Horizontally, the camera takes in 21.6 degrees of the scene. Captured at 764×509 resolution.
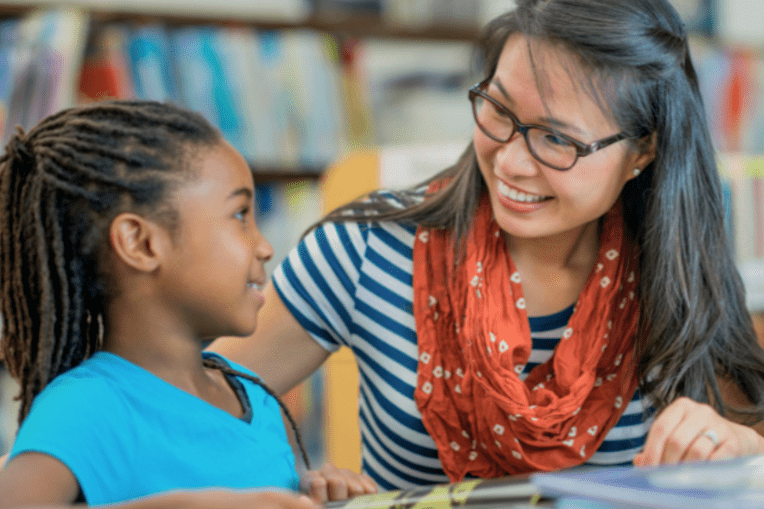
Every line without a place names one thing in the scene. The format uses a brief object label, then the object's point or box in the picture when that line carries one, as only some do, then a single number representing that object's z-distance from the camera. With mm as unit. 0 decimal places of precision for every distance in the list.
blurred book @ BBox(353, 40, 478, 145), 3281
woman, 2005
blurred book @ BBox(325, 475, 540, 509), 1654
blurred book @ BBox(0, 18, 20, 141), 2663
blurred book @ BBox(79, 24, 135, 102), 2778
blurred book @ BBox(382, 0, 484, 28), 3410
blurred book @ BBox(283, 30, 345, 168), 3057
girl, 1790
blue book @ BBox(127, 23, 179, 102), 2831
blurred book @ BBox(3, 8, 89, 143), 2660
